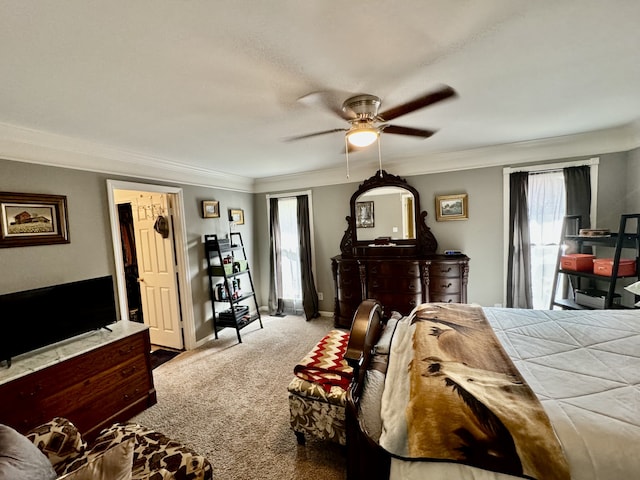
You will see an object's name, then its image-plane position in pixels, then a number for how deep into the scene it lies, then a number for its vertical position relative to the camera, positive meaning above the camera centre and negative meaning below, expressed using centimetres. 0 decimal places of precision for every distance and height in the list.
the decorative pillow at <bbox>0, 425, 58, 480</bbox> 93 -82
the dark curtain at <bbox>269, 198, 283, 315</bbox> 456 -68
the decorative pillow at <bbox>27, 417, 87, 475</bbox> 125 -101
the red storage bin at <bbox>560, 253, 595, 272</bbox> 273 -54
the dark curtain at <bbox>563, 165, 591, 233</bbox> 296 +21
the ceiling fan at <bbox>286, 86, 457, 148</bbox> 171 +77
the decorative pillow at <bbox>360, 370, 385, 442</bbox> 123 -95
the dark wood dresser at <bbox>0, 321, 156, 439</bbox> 171 -108
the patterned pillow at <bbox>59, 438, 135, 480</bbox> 86 -78
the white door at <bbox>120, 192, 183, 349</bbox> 343 -55
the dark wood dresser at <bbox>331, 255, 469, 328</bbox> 331 -82
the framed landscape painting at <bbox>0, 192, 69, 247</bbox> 199 +14
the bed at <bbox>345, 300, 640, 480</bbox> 93 -78
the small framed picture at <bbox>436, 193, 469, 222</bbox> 349 +12
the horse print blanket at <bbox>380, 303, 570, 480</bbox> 95 -80
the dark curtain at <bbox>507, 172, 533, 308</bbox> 321 -38
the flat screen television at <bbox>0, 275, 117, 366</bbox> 184 -61
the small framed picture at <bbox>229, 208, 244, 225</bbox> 418 +17
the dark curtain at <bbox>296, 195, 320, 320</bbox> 434 -64
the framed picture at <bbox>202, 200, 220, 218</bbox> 369 +27
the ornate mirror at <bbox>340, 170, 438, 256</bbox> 369 -1
